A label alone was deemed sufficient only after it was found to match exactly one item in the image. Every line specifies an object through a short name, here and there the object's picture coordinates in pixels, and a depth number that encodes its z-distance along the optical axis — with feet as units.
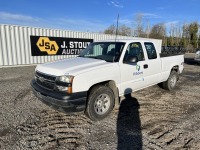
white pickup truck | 11.82
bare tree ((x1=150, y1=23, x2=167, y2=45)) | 186.88
